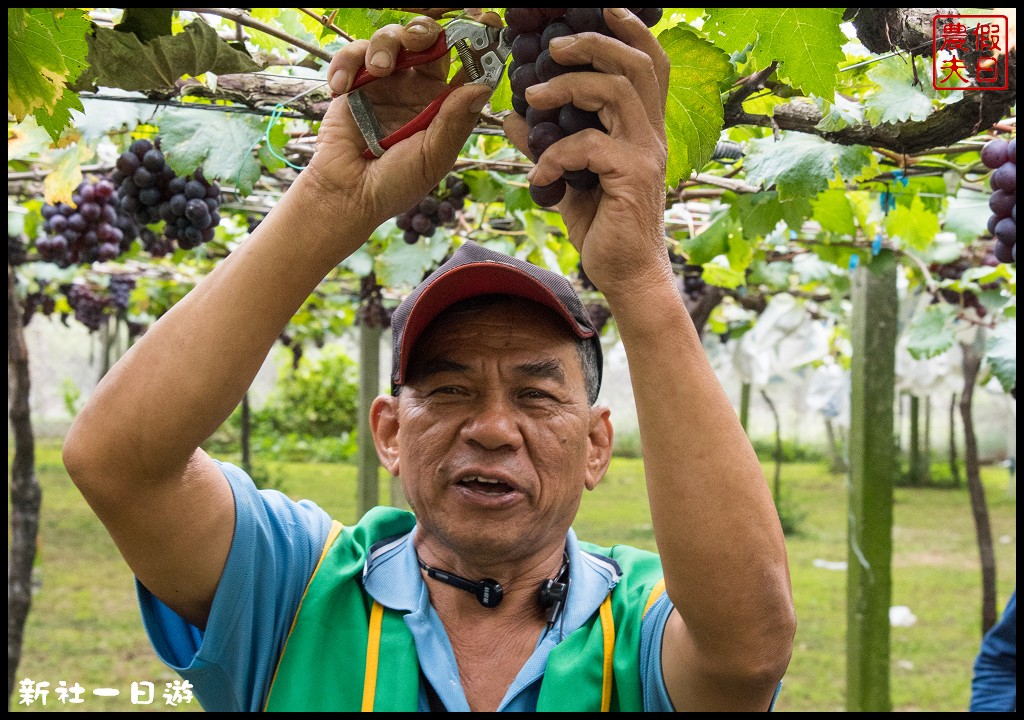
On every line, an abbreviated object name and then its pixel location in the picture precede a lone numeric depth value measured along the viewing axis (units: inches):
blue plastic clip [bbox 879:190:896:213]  111.3
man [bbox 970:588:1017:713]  119.1
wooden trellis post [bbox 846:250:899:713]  190.7
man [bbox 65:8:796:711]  56.1
